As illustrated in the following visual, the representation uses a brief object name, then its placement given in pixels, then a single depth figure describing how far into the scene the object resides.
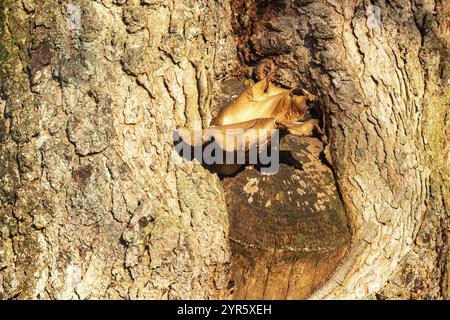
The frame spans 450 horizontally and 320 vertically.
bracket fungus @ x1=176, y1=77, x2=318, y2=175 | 1.73
